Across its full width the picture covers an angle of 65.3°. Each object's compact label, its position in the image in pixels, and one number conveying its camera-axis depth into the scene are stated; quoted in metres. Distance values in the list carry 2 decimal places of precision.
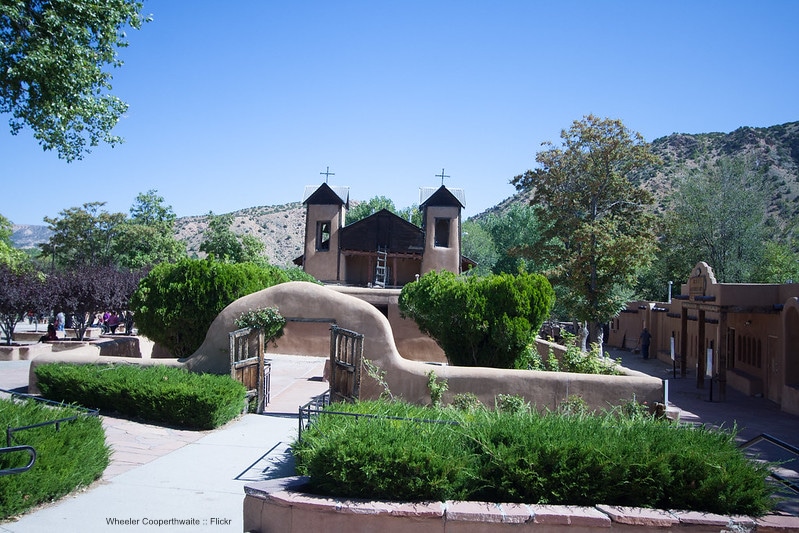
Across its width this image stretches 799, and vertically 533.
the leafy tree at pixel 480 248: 62.01
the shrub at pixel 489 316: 14.70
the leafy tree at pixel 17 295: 23.41
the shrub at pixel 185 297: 15.78
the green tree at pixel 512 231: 51.97
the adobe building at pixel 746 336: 18.34
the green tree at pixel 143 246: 49.78
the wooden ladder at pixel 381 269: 36.31
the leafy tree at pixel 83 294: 24.66
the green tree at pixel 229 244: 47.75
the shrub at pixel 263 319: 12.97
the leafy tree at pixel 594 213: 27.33
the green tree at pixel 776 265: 35.69
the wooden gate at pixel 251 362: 12.62
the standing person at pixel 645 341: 32.22
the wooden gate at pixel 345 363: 11.73
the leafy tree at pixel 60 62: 12.33
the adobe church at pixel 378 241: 34.41
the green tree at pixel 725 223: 38.28
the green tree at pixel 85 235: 51.56
